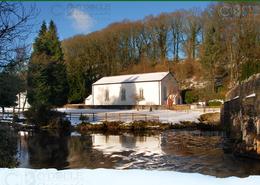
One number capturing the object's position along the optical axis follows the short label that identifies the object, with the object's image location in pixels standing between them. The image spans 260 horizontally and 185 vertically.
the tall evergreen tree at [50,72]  47.00
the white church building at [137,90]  54.53
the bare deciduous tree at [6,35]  9.30
